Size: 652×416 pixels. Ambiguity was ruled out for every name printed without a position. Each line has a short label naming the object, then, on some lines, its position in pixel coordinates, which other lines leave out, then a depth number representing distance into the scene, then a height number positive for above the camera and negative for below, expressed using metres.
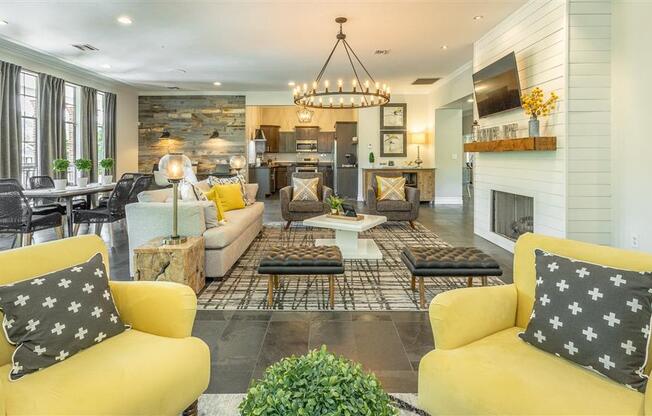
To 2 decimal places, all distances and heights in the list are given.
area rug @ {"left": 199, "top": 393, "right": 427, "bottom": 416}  1.96 -1.04
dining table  5.32 -0.05
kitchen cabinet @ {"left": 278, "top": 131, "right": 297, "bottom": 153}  14.84 +1.74
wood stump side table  3.51 -0.62
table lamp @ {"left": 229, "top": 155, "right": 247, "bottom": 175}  7.71 +0.48
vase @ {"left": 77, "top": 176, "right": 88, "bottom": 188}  6.28 +0.10
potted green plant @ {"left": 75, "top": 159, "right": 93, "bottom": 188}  6.21 +0.32
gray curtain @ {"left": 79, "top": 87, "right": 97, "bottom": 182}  9.26 +1.43
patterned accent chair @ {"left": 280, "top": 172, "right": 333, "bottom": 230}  7.04 -0.31
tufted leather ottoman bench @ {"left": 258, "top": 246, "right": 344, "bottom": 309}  3.45 -0.63
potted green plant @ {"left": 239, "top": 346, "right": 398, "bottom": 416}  1.04 -0.52
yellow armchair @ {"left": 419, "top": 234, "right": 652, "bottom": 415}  1.35 -0.65
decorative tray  5.20 -0.35
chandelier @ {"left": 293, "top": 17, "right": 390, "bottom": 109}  5.48 +1.34
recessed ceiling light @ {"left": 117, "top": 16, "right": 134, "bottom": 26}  5.53 +2.27
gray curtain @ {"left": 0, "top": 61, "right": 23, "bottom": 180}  6.81 +1.09
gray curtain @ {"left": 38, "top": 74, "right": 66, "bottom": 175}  7.80 +1.29
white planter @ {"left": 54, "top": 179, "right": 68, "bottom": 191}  5.66 +0.06
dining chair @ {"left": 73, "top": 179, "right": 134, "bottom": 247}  5.77 -0.32
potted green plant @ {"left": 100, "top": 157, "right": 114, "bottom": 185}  7.02 +0.37
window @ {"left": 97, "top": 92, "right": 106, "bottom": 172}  10.08 +1.47
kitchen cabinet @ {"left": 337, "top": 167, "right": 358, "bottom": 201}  12.16 +0.22
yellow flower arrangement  4.61 +0.96
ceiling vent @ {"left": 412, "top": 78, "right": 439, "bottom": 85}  9.89 +2.62
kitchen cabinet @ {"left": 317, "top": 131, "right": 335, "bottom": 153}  14.77 +1.70
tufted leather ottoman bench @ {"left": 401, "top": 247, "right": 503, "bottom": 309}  3.37 -0.61
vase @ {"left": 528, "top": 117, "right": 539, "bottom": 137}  4.75 +0.71
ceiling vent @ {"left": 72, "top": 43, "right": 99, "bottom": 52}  6.89 +2.37
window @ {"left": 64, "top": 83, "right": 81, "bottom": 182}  8.88 +1.32
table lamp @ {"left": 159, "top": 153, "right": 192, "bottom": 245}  3.73 +0.12
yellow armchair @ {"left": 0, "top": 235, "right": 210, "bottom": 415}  1.36 -0.65
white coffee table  4.94 -0.58
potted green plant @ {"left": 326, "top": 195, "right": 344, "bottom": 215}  5.42 -0.19
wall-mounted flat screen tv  5.21 +1.39
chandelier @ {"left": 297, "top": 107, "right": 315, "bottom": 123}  11.10 +1.99
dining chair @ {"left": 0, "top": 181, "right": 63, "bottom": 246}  4.77 -0.28
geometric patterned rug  3.54 -0.94
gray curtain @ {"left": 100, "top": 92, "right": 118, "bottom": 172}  10.23 +1.60
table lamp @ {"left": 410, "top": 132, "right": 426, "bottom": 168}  11.15 +1.34
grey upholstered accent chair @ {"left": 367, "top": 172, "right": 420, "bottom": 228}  7.21 -0.31
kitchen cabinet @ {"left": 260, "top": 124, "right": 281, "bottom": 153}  14.36 +1.82
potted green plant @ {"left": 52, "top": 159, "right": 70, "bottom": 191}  5.67 +0.26
